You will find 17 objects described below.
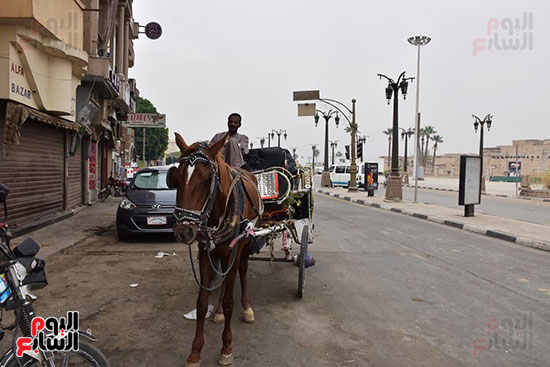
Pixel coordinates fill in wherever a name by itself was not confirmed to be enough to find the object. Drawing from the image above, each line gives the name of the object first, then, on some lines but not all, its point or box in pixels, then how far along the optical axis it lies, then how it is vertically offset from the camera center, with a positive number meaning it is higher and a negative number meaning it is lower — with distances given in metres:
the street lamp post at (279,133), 49.42 +5.16
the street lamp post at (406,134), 59.11 +6.66
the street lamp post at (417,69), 20.03 +5.58
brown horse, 2.88 -0.36
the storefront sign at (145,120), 23.06 +2.95
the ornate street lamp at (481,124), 28.92 +4.00
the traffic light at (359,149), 27.56 +1.63
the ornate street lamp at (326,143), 36.52 +2.76
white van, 35.50 -0.22
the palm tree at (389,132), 94.23 +10.24
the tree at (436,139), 99.22 +8.75
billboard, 13.80 -0.21
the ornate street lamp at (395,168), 20.30 +0.27
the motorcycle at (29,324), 2.21 -0.92
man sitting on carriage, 4.89 +0.32
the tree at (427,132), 96.06 +10.12
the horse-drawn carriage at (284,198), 5.13 -0.37
